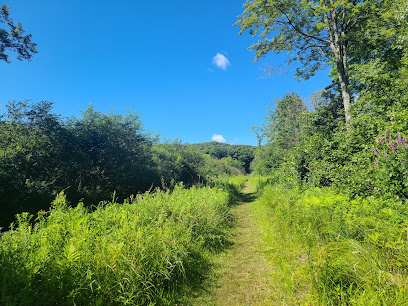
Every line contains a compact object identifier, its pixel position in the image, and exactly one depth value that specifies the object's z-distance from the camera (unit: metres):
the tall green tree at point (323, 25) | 9.68
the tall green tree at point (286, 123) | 17.84
